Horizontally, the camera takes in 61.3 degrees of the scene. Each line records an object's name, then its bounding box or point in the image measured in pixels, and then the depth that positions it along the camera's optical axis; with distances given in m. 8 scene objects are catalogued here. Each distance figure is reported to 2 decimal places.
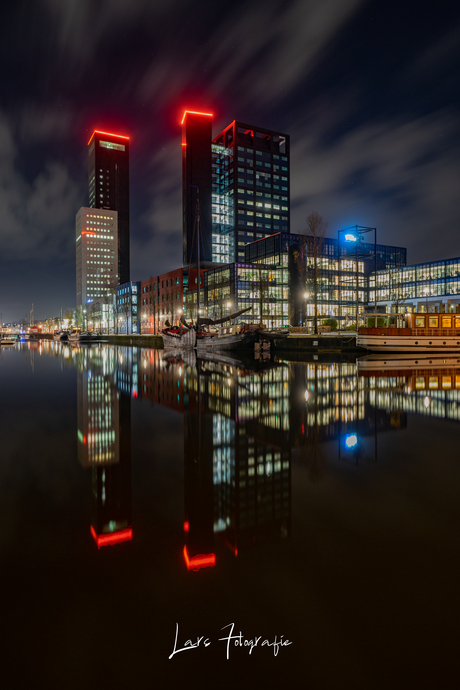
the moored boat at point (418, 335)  36.47
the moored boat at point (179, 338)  49.22
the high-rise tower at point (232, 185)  133.50
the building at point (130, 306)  140.62
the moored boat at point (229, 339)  40.75
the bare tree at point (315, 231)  50.74
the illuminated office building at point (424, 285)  93.25
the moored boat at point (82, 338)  91.19
